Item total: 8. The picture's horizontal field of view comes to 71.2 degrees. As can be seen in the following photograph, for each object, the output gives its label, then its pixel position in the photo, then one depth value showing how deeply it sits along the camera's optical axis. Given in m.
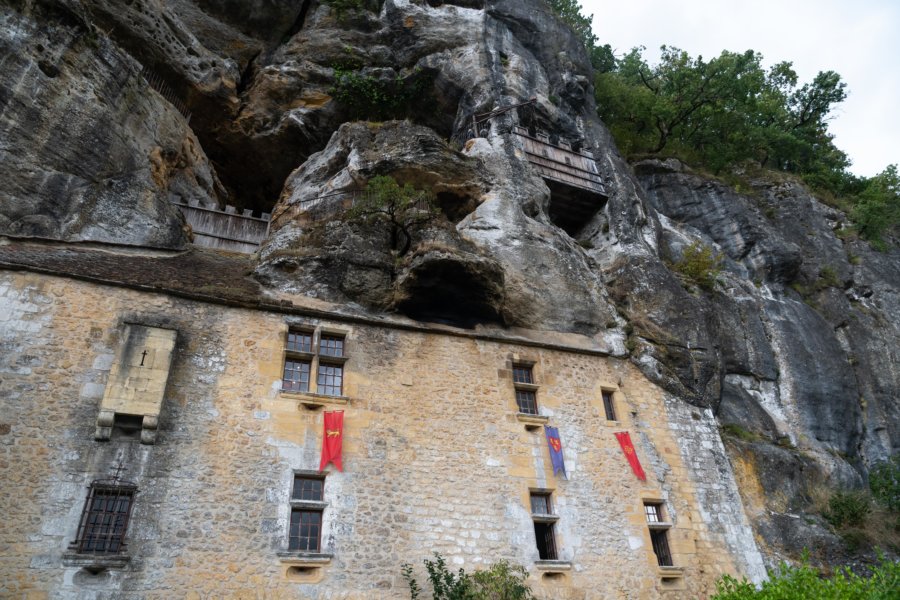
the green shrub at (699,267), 18.58
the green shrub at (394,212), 14.37
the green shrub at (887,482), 16.44
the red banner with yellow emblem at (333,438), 11.05
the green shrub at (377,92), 22.19
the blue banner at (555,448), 12.57
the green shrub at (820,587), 8.26
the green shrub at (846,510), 14.44
